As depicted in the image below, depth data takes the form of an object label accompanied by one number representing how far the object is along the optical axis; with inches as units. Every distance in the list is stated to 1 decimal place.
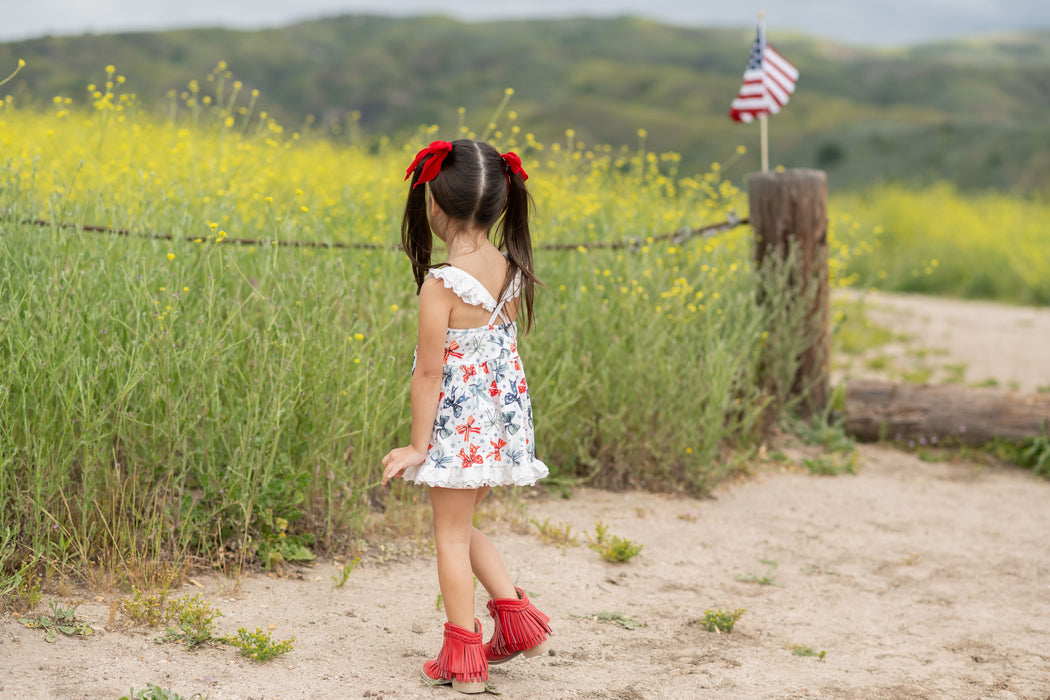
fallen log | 241.1
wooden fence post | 239.8
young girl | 112.3
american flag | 246.5
